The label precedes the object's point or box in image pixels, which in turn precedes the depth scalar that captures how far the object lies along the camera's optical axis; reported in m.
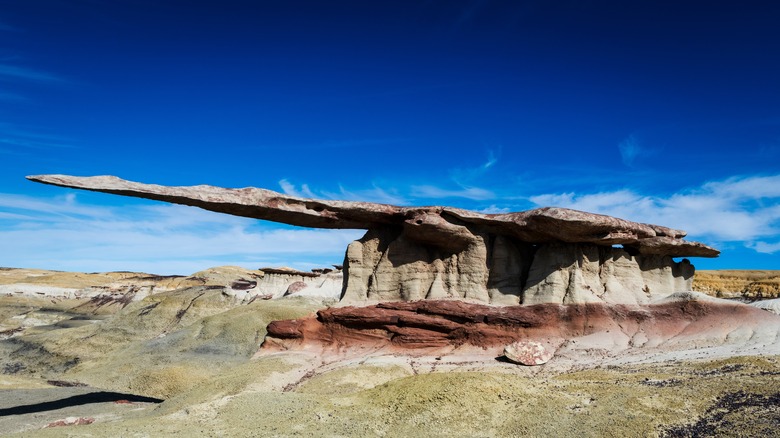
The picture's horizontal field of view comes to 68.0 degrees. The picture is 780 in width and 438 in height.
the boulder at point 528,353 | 18.33
